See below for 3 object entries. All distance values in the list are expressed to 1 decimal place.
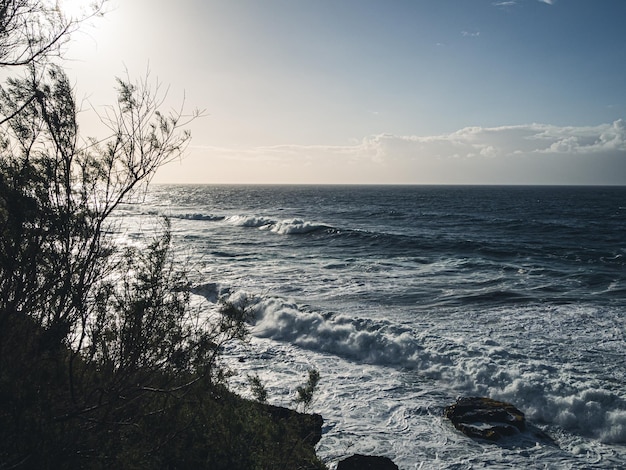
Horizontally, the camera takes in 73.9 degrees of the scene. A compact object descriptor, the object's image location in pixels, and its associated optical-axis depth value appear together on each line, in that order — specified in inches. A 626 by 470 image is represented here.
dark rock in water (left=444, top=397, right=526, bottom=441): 352.4
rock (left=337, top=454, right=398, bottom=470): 291.4
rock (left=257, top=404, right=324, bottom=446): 304.2
